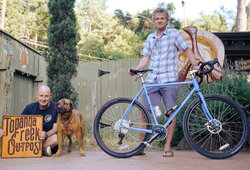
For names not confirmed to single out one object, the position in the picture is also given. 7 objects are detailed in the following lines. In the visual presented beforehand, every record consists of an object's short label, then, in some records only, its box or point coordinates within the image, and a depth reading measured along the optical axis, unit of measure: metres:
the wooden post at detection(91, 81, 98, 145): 4.95
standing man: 3.52
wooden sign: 3.73
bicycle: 3.13
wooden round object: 5.75
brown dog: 3.81
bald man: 3.99
